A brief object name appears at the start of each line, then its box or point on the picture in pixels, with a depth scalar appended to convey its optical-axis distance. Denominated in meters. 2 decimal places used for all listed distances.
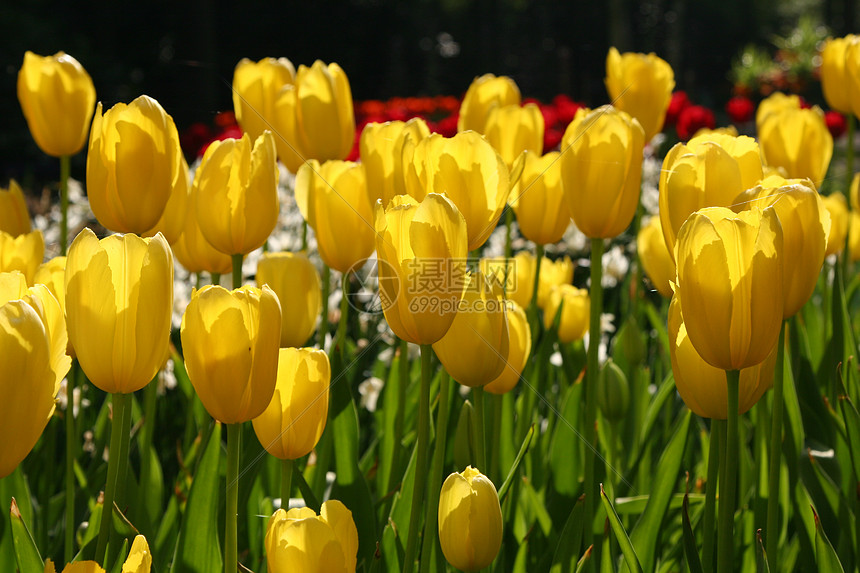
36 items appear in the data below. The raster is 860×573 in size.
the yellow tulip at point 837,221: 2.04
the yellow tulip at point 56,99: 1.80
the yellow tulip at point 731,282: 1.40
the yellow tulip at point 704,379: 1.48
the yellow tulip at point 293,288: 1.68
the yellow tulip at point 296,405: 1.51
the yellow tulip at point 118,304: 1.42
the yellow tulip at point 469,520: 1.44
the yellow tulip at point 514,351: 1.62
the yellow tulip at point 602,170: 1.61
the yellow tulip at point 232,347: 1.42
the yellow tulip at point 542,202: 1.76
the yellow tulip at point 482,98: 1.89
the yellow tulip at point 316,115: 1.83
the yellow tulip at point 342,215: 1.70
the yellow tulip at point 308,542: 1.39
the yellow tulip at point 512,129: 1.77
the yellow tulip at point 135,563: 1.35
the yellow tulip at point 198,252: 1.70
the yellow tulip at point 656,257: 1.89
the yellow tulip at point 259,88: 1.86
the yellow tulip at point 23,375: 1.38
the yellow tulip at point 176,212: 1.67
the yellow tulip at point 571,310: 1.96
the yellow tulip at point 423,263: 1.44
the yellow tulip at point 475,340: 1.52
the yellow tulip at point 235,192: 1.60
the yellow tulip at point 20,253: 1.60
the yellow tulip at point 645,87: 2.08
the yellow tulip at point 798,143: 1.92
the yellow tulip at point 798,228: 1.46
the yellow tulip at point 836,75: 2.31
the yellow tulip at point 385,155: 1.65
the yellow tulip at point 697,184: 1.52
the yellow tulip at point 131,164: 1.58
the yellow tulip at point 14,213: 1.78
